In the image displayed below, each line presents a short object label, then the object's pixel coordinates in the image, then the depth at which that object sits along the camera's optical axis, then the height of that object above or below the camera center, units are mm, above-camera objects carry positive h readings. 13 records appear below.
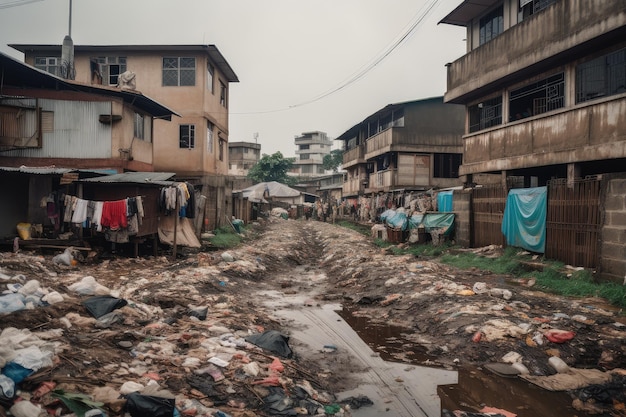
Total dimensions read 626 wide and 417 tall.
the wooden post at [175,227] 13539 -1091
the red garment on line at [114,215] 12195 -662
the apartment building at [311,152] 75500 +8127
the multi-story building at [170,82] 21672 +5827
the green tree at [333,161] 70375 +5909
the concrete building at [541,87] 10867 +3705
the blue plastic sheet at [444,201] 16405 -165
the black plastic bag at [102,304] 6340 -1749
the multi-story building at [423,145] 27359 +3379
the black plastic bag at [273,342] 6117 -2207
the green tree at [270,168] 49812 +3185
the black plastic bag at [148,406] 3676 -1897
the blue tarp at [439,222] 15484 -961
